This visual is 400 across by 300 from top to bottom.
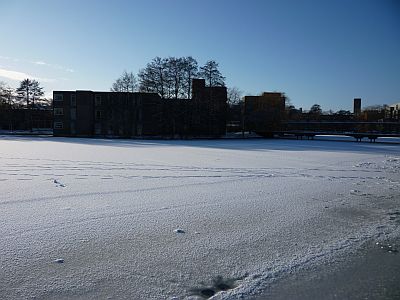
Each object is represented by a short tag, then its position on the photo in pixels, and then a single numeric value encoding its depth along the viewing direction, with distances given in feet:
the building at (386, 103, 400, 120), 404.10
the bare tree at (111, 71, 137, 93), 254.47
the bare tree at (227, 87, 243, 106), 247.50
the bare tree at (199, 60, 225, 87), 221.87
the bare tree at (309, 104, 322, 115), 504.76
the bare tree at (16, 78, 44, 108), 304.71
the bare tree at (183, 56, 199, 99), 216.33
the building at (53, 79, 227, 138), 213.05
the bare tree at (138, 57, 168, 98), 216.54
